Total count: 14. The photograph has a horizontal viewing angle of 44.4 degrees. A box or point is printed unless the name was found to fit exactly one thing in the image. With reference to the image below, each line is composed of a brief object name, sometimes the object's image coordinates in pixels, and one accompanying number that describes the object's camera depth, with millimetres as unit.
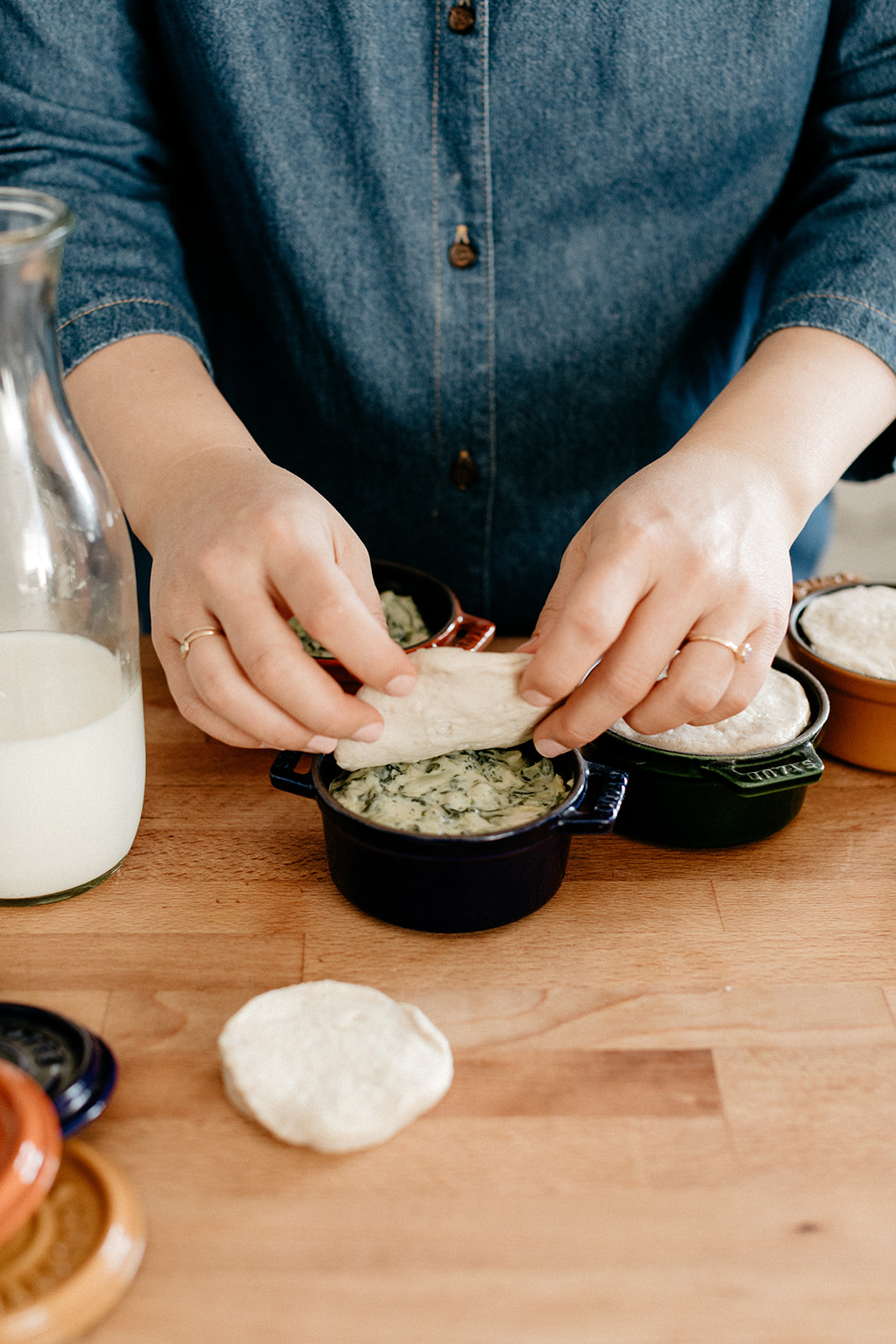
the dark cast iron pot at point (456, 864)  996
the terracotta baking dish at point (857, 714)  1275
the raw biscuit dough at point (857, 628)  1321
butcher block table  730
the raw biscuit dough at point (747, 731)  1160
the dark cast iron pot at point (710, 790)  1113
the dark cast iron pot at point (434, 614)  1315
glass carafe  968
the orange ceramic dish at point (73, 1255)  688
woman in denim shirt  1028
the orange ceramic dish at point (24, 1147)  686
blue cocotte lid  812
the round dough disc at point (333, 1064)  833
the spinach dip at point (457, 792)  1055
